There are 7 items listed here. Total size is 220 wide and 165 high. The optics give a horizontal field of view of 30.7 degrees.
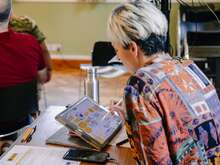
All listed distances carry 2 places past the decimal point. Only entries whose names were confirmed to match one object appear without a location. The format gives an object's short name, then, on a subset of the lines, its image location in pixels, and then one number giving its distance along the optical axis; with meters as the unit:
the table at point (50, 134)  1.35
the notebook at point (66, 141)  1.42
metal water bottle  1.99
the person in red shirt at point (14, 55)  1.99
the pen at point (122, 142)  1.44
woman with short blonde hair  1.06
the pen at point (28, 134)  1.46
